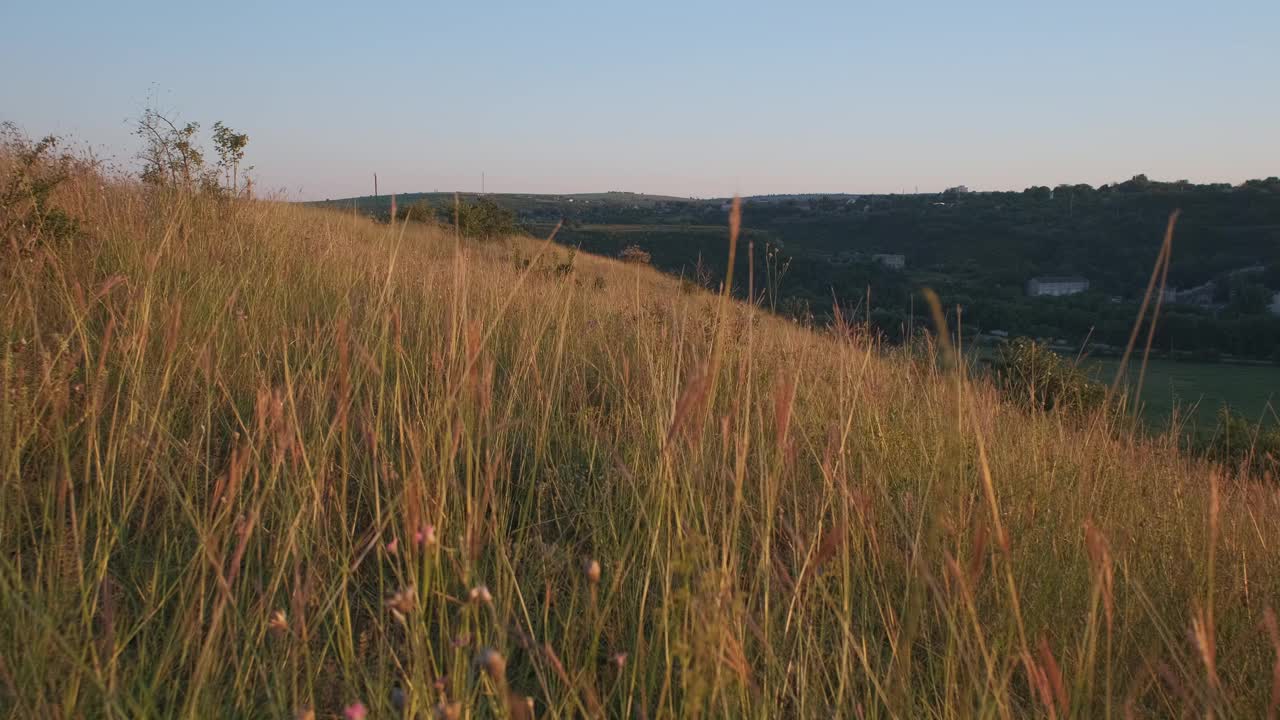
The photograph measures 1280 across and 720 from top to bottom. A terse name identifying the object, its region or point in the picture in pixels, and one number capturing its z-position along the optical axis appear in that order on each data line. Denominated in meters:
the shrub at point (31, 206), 3.04
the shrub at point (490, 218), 14.11
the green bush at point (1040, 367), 6.05
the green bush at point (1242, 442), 7.67
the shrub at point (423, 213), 15.26
